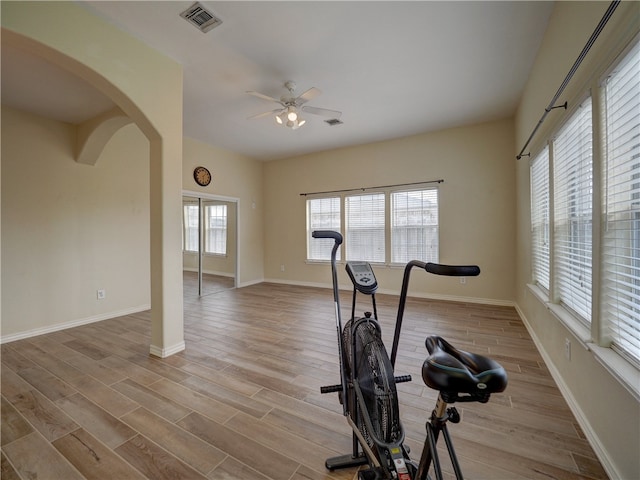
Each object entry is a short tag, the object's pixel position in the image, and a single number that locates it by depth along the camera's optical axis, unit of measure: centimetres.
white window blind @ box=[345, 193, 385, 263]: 541
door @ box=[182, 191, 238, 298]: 535
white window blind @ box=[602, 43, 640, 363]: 123
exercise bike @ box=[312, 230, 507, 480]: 79
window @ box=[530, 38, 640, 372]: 125
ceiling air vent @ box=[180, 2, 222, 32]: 210
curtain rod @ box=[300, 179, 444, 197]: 488
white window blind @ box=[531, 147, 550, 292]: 274
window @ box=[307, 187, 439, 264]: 496
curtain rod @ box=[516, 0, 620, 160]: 131
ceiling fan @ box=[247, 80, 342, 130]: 307
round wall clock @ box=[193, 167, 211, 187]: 509
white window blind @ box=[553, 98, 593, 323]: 177
